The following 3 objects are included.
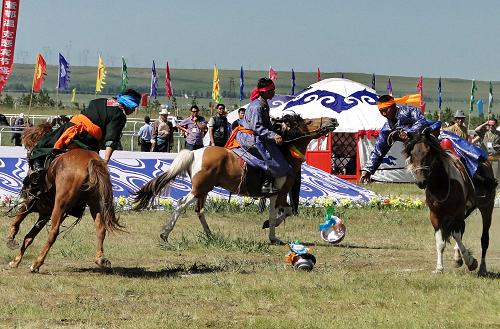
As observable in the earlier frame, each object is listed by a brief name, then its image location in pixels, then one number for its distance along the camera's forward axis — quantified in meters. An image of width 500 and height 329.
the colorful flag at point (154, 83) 74.78
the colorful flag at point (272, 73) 72.69
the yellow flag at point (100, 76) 71.81
